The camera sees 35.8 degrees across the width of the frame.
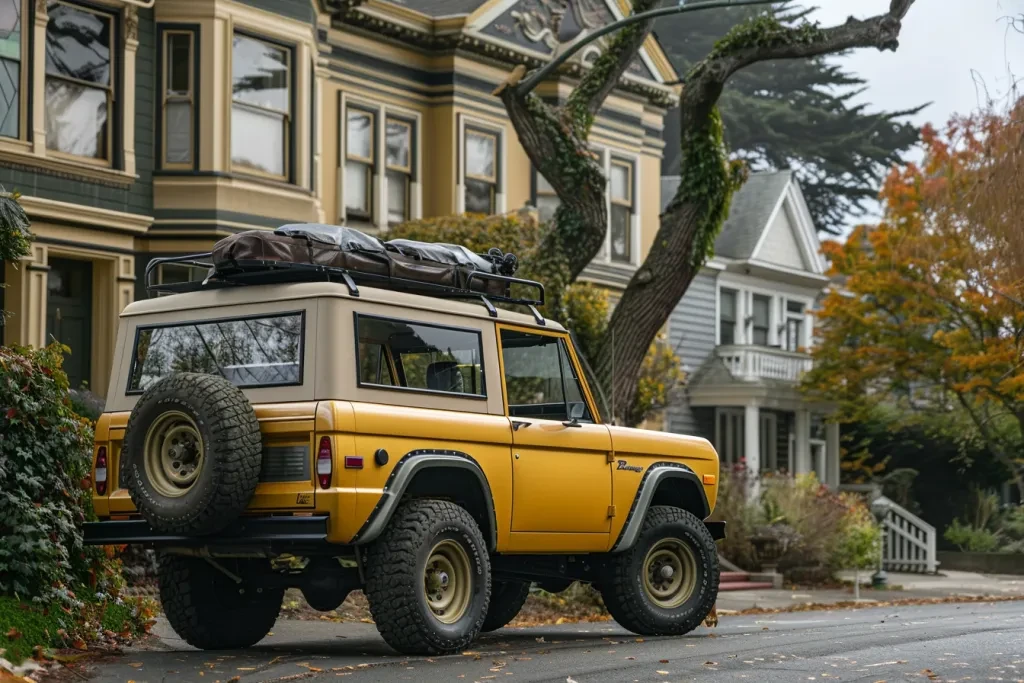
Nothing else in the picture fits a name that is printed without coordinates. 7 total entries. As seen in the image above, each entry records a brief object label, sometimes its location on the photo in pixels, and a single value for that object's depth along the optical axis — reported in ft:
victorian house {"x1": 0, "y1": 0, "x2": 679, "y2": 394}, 64.18
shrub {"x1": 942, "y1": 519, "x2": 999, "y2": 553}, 105.91
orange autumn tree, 96.22
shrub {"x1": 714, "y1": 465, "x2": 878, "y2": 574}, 80.02
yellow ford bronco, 33.04
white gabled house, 113.29
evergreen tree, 168.25
